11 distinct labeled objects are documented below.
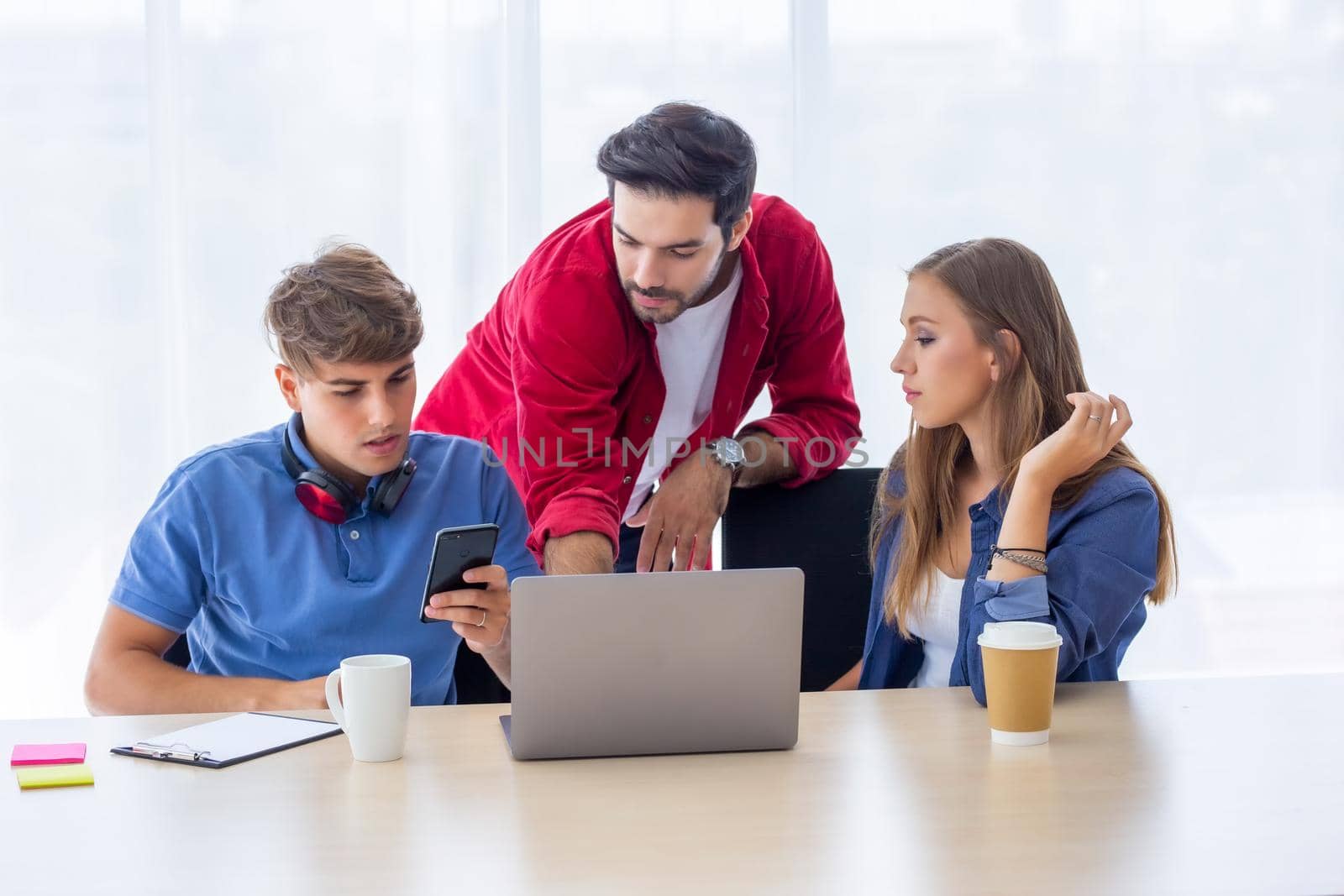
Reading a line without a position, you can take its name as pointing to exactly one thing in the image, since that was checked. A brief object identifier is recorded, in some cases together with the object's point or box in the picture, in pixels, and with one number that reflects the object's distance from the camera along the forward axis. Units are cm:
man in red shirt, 482
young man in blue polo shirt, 452
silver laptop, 399
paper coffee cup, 406
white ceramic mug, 400
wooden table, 369
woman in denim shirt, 434
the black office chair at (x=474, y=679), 464
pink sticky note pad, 400
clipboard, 402
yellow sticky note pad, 393
